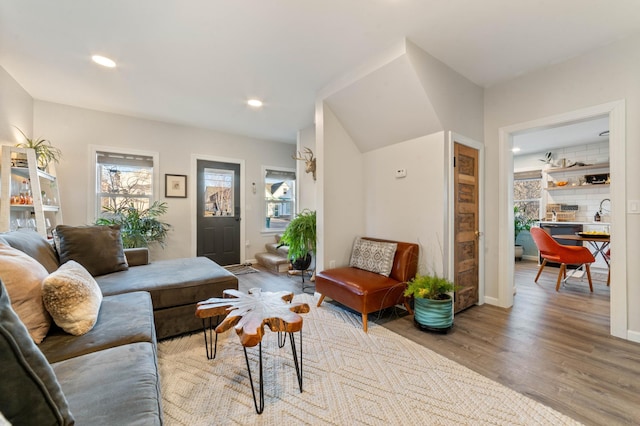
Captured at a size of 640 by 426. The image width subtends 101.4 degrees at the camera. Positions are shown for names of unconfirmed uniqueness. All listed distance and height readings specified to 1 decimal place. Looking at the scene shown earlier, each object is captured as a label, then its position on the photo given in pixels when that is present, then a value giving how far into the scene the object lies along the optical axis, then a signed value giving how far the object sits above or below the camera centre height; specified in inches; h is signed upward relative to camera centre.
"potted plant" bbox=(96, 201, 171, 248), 156.0 -5.1
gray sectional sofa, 22.9 -24.5
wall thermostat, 116.9 +18.8
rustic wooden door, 109.1 -5.0
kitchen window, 233.9 +20.6
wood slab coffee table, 55.0 -23.6
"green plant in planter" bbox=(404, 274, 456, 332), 90.6 -30.7
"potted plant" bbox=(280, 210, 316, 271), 139.6 -12.1
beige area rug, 54.7 -42.2
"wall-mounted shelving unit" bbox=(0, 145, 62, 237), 99.5 +8.5
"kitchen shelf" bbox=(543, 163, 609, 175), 192.2 +36.1
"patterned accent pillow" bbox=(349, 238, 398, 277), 109.7 -18.4
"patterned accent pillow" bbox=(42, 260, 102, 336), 51.7 -18.1
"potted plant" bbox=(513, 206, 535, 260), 226.4 -8.6
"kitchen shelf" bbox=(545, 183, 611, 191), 191.9 +22.0
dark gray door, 190.1 +1.8
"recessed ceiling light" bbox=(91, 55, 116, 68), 101.0 +60.5
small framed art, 175.8 +19.1
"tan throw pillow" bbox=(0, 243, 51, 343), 47.8 -14.6
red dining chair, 137.6 -20.5
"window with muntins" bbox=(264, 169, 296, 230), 218.1 +14.3
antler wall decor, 166.9 +32.0
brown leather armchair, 94.3 -26.9
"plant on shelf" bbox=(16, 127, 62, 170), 119.1 +30.1
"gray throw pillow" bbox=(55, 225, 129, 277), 89.7 -12.2
